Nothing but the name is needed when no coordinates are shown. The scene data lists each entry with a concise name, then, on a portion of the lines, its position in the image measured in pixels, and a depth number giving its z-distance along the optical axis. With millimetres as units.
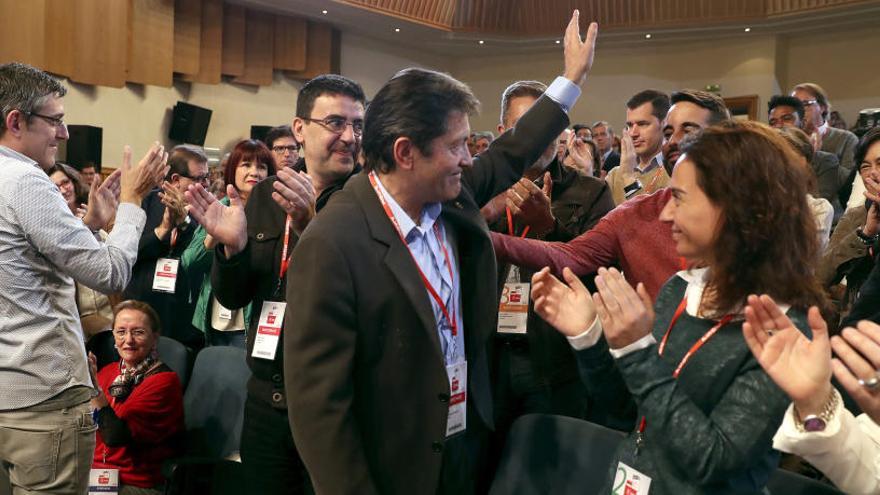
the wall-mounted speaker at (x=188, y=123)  8625
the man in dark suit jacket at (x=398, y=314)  1529
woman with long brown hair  1360
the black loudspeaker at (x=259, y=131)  8992
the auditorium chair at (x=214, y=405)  3094
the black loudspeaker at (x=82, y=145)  7426
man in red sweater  2152
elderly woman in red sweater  3053
